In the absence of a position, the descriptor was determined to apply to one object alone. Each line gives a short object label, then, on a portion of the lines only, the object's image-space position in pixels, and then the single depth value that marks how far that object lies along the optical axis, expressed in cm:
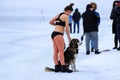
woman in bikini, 1066
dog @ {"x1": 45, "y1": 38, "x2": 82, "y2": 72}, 1099
